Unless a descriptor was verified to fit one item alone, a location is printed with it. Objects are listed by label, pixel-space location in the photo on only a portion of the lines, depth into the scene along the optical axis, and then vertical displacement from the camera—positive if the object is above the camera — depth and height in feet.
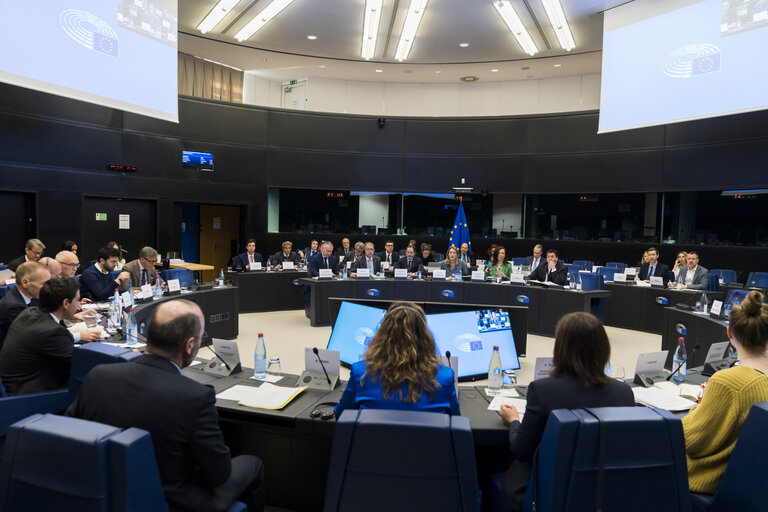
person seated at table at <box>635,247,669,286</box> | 26.63 -1.76
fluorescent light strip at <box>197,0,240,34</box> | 28.96 +12.22
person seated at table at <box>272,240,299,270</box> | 31.09 -1.97
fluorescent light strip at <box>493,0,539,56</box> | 28.25 +12.32
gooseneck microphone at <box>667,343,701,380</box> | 10.63 -2.74
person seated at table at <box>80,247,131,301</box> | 17.84 -2.07
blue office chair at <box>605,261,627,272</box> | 31.22 -1.91
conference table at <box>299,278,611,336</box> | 24.13 -3.17
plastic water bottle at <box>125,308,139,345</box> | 12.30 -2.69
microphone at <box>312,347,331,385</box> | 9.82 -2.62
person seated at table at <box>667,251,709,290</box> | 24.75 -1.90
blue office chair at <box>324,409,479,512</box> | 5.42 -2.49
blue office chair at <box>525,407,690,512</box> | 5.40 -2.39
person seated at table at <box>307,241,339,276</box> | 27.73 -1.93
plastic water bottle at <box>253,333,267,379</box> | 10.23 -2.77
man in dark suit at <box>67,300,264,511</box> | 5.78 -2.16
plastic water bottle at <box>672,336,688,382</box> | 10.76 -2.63
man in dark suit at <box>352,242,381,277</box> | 28.37 -1.79
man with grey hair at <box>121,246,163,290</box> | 19.66 -1.93
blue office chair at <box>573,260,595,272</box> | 33.40 -1.95
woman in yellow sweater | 6.64 -2.21
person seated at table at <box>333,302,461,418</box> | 6.90 -1.98
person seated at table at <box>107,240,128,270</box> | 19.62 -1.97
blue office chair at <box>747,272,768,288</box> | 27.04 -2.13
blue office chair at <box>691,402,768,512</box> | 5.92 -2.76
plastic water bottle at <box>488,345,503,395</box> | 9.84 -2.76
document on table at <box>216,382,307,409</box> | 8.69 -3.02
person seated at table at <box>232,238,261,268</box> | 30.30 -2.09
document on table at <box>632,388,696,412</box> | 9.00 -2.93
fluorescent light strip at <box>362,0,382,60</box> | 28.81 +12.32
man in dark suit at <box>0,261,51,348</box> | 11.21 -1.72
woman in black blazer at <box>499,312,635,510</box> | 6.61 -1.99
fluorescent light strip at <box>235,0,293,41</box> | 28.43 +12.11
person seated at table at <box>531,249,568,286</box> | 25.02 -1.88
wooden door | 37.88 -0.83
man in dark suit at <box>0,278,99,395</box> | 9.07 -2.41
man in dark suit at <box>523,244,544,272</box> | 27.48 -1.49
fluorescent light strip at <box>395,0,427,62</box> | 28.60 +12.33
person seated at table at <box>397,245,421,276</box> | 28.81 -1.88
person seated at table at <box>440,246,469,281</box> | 27.40 -1.95
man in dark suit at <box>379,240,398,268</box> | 32.27 -1.76
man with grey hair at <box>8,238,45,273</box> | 19.60 -1.25
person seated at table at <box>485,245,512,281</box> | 27.81 -2.03
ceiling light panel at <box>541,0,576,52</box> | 28.02 +12.34
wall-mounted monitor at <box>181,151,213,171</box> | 33.58 +4.07
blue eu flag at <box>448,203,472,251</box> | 36.94 -0.03
